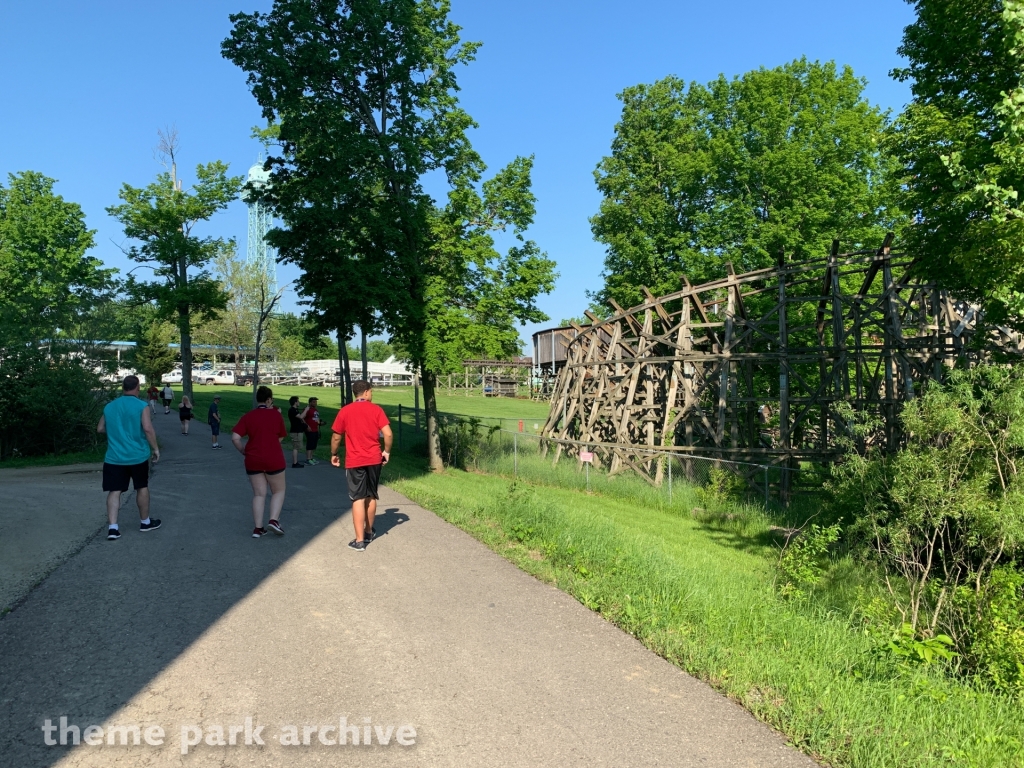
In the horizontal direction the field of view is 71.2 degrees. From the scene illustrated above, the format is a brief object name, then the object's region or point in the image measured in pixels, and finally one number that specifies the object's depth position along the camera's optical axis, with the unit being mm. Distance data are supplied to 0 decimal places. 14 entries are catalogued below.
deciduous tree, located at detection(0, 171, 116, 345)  34156
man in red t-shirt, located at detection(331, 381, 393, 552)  8016
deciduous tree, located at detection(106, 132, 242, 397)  29328
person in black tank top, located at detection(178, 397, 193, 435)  24500
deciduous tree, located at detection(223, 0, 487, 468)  18344
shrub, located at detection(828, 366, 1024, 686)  5691
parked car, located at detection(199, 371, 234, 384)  70312
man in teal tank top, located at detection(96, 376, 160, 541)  8008
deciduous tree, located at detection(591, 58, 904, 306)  25266
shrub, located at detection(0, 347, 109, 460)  17080
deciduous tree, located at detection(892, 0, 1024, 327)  6762
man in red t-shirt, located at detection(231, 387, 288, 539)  8305
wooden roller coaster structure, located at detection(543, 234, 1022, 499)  15688
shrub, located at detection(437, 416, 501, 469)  22109
